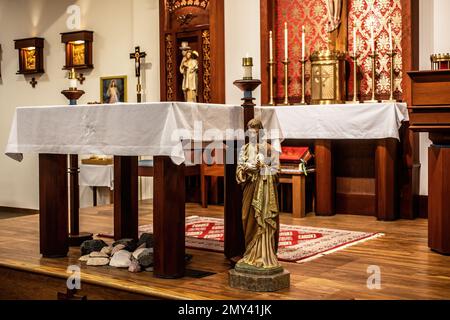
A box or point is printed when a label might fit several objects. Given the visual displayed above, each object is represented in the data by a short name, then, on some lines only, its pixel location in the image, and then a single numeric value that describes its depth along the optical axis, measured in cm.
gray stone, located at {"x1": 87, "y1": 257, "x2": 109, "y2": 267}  425
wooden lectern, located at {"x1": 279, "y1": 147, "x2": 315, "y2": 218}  652
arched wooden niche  764
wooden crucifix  719
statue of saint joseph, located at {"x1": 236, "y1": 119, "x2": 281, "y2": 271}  367
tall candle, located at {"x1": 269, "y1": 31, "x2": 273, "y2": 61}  722
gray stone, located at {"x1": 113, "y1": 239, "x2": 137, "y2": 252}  466
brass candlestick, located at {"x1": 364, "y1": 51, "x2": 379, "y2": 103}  656
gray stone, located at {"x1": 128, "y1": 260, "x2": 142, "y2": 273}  406
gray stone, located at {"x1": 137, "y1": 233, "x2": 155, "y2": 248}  462
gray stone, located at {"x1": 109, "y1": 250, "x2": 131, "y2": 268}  419
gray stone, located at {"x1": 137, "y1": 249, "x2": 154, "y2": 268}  411
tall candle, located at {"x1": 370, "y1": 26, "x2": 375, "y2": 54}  652
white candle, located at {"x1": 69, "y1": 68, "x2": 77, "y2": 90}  497
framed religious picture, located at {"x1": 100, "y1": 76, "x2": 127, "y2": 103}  904
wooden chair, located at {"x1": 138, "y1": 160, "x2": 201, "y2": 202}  684
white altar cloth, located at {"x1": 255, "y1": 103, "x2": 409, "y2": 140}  614
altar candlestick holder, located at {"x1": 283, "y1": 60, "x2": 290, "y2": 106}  711
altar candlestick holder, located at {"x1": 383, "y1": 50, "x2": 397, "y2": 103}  645
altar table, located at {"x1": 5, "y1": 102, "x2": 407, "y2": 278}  383
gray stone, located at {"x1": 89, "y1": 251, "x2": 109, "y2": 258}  437
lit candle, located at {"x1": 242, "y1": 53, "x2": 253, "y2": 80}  400
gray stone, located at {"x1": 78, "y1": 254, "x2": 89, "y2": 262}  439
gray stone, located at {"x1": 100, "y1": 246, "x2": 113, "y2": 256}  449
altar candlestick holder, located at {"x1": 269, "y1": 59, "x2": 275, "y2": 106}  727
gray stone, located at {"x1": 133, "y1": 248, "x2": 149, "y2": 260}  424
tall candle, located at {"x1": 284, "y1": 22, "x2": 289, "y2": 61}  695
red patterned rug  472
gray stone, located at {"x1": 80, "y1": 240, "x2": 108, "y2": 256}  461
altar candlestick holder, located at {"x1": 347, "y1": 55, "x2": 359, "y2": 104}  673
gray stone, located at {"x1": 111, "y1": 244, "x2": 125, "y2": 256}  446
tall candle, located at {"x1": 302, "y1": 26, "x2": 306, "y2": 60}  687
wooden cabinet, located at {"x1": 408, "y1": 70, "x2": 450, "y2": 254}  449
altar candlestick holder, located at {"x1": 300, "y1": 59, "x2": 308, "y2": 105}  699
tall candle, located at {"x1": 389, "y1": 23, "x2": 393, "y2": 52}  642
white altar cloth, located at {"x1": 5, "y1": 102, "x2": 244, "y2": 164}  376
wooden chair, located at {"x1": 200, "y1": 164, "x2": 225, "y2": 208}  724
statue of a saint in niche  674
